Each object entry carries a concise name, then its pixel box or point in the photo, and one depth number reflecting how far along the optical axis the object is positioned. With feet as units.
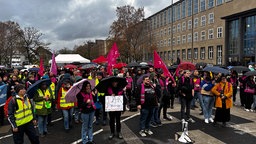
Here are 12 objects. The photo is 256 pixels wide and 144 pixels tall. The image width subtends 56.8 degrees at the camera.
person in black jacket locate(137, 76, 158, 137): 22.26
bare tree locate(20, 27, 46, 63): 156.37
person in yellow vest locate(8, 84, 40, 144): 16.55
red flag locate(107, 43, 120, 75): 31.96
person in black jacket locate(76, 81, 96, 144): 19.44
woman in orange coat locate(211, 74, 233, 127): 25.04
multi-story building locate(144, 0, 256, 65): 129.59
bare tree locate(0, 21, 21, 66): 137.28
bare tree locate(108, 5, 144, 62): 155.94
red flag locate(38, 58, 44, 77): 39.45
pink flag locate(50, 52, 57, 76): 36.44
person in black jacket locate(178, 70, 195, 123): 25.99
